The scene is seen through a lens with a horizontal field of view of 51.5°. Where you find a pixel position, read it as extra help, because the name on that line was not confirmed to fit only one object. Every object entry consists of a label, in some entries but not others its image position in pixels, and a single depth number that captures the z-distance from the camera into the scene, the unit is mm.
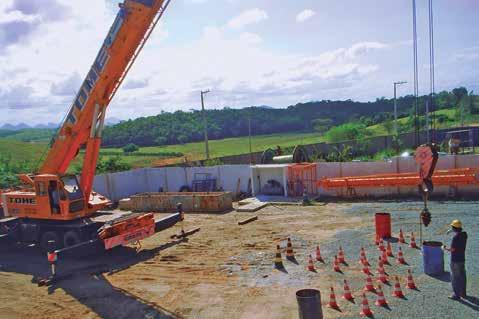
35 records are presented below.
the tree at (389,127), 79562
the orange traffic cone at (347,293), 10883
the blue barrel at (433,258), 11961
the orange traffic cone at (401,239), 15195
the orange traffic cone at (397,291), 10797
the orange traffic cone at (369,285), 11305
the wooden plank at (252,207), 23391
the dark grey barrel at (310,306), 9312
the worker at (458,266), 10398
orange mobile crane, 14969
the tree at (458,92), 102125
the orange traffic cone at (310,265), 13391
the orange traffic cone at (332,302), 10477
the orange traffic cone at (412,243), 14688
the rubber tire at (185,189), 29844
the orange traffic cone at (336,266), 13140
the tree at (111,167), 35562
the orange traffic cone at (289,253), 14695
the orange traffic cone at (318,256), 14177
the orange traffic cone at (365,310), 9912
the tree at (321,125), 107600
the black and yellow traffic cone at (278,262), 13969
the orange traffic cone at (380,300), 10359
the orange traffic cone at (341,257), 13742
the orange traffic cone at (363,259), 13023
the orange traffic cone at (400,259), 13211
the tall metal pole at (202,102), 45238
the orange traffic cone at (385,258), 13297
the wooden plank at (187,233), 18781
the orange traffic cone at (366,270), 12514
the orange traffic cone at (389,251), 13995
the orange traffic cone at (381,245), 13836
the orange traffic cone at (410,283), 11244
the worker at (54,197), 16734
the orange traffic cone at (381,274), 11789
